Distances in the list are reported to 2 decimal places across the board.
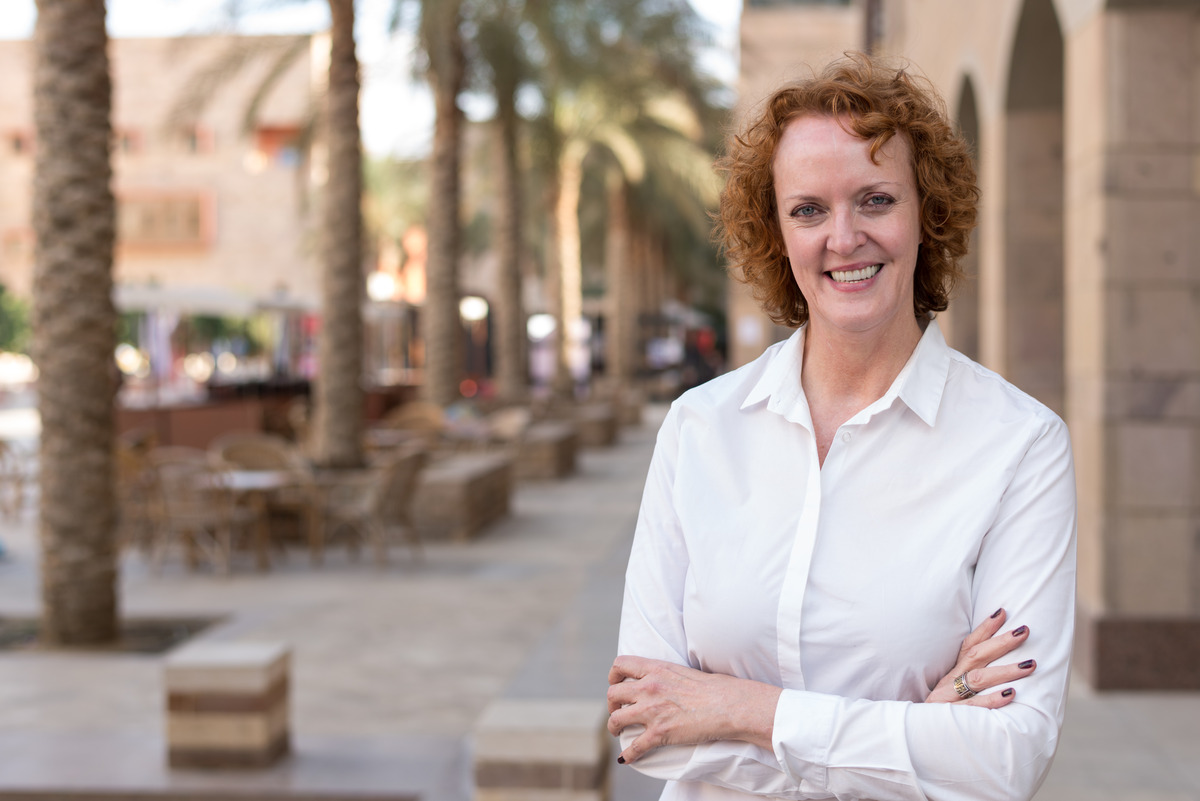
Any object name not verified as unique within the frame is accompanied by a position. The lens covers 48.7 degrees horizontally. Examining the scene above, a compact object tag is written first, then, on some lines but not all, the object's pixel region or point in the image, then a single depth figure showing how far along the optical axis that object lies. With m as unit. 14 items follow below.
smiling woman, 1.73
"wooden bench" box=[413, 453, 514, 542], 12.42
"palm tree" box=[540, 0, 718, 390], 21.08
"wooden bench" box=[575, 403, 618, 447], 23.55
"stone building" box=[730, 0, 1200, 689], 6.13
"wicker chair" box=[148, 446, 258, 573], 10.61
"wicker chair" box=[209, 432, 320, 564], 11.54
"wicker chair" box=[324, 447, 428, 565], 10.94
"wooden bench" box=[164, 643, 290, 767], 5.29
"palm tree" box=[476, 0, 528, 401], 19.62
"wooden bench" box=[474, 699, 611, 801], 4.09
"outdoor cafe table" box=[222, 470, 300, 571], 10.83
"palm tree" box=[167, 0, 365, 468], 12.77
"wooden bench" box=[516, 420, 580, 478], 18.00
